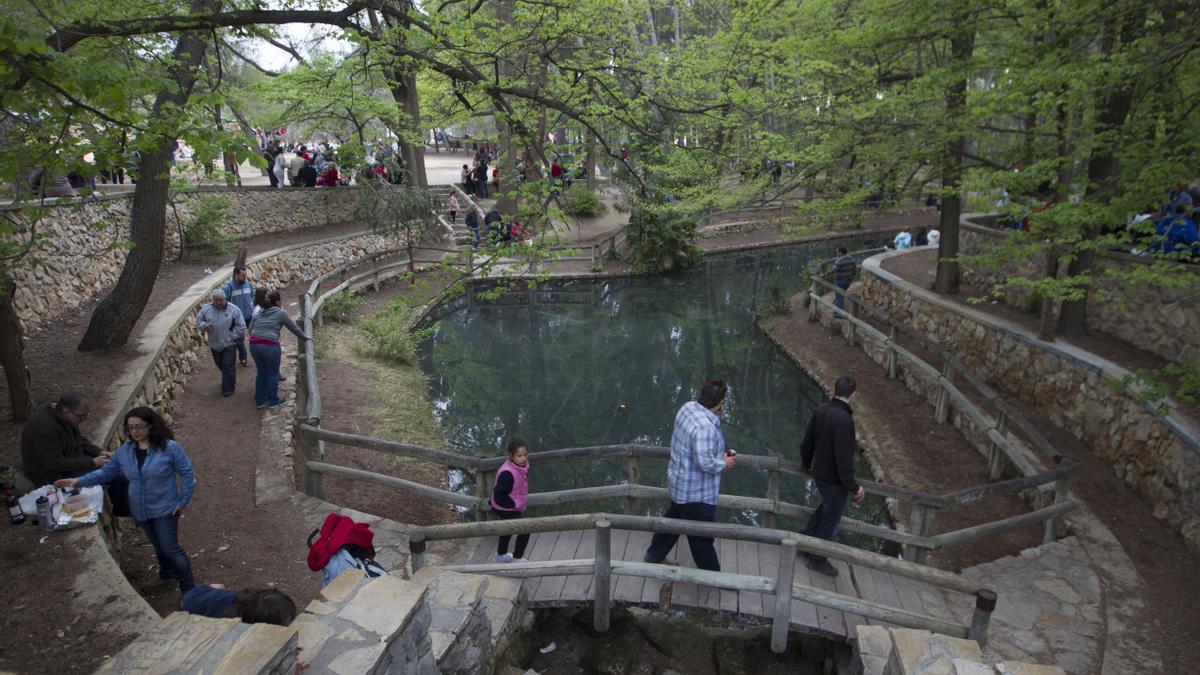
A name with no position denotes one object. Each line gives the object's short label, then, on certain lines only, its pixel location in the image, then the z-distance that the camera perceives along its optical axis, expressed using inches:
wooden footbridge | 173.5
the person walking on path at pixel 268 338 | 309.6
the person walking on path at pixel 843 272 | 575.8
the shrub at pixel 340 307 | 555.2
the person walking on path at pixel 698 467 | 178.1
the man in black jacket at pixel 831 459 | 188.7
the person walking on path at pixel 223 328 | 318.3
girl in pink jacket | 197.3
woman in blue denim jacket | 169.3
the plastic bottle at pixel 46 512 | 182.1
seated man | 183.2
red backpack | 147.9
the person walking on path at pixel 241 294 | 357.7
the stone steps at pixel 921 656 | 125.3
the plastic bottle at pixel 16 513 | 184.2
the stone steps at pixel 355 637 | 98.3
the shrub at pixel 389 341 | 503.5
